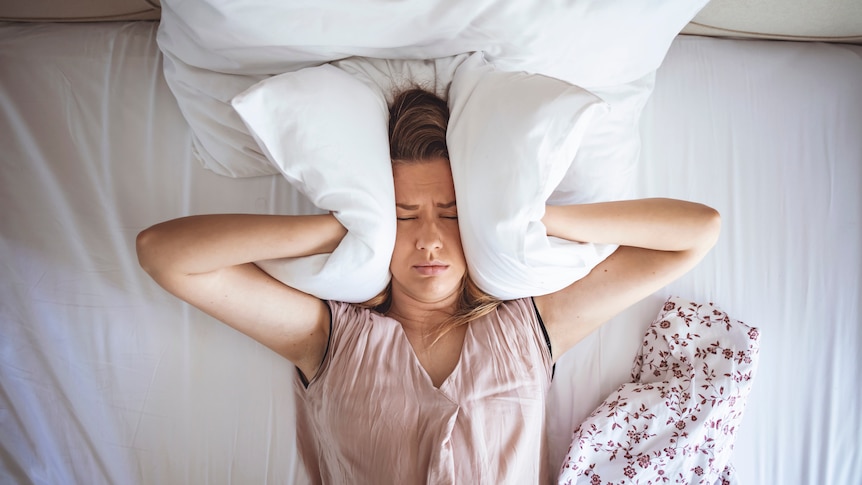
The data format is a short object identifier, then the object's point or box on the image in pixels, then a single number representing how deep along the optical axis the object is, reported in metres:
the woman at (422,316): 1.09
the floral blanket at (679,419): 1.27
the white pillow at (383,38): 1.12
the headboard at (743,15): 1.40
